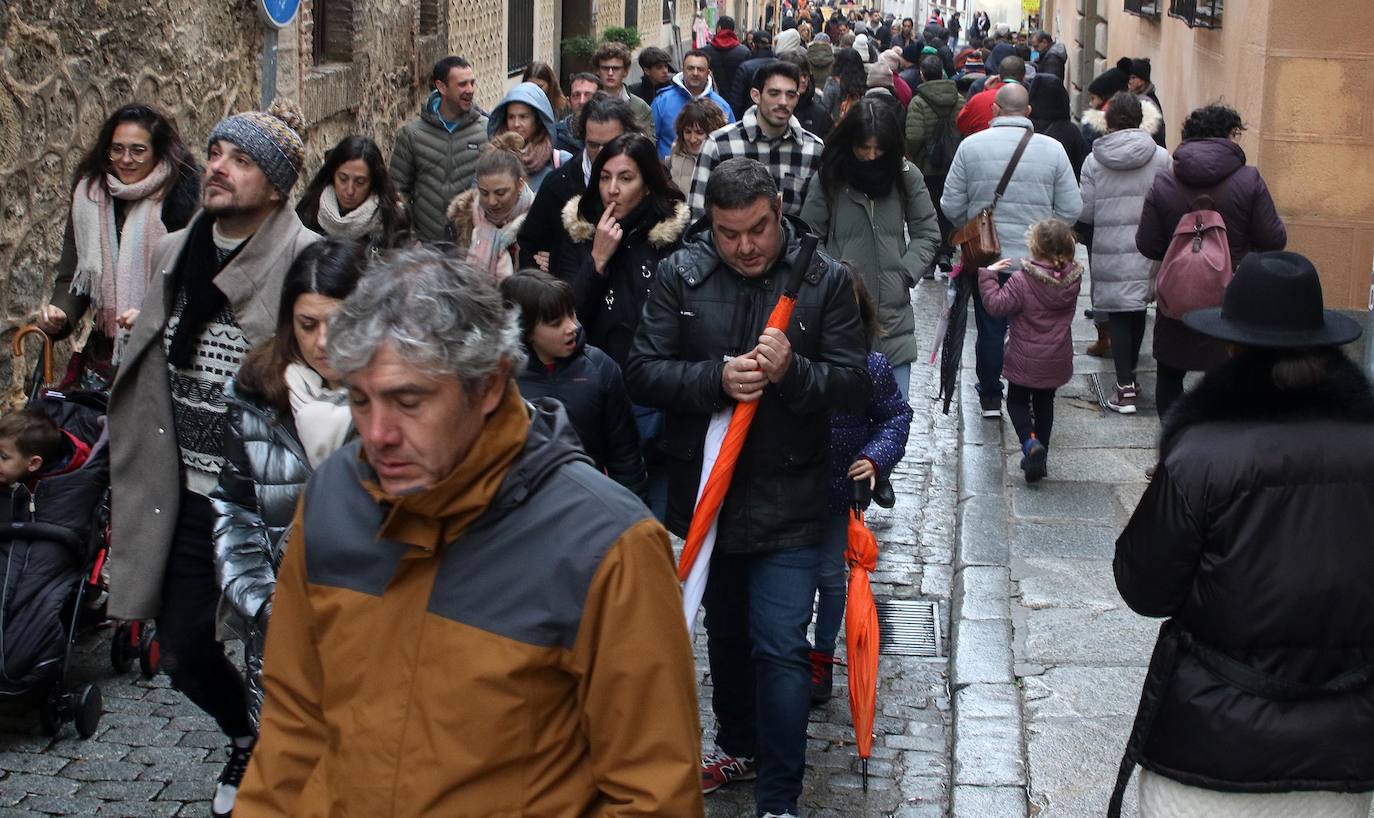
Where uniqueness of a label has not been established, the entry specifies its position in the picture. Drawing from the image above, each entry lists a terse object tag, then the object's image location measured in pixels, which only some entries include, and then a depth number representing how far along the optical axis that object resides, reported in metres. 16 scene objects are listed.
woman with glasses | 6.03
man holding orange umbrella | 4.77
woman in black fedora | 3.64
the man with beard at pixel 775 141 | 8.03
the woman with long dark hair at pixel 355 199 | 7.74
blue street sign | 7.05
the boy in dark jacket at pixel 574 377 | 5.18
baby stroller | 5.56
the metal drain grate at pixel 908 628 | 6.69
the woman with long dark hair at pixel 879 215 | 7.49
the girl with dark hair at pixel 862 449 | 5.46
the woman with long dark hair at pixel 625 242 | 6.38
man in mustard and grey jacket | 2.56
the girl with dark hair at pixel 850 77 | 14.36
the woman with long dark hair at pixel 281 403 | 3.94
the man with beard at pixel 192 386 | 4.51
